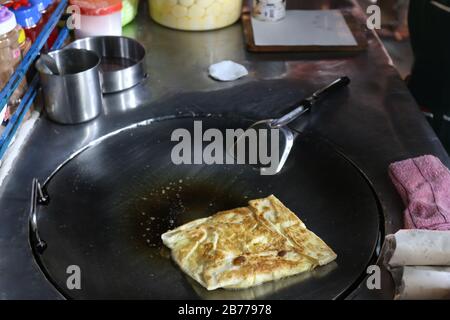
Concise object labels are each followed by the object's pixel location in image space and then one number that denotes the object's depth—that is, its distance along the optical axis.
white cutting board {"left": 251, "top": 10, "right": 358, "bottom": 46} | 1.56
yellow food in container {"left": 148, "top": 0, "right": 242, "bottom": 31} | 1.61
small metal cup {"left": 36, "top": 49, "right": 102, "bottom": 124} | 1.17
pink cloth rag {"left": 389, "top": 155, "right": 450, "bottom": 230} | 0.95
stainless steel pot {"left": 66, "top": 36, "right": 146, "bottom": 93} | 1.34
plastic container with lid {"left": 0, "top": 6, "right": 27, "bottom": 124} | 1.06
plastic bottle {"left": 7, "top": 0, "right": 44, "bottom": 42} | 1.19
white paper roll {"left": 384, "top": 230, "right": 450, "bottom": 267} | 0.85
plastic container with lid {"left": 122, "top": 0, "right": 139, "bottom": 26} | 1.65
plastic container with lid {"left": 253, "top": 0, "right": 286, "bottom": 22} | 1.65
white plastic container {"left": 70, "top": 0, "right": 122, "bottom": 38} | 1.44
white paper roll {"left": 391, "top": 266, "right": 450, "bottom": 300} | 0.82
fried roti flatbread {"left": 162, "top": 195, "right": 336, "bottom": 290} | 0.87
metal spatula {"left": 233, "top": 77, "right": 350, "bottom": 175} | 1.14
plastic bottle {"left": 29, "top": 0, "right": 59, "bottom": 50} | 1.25
